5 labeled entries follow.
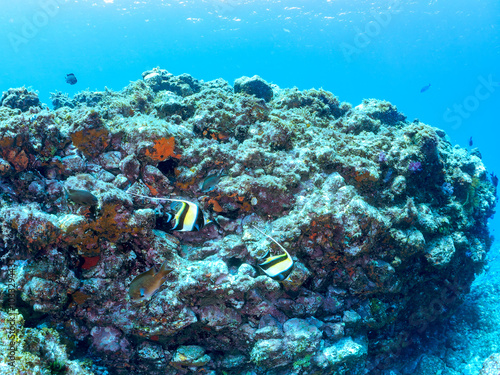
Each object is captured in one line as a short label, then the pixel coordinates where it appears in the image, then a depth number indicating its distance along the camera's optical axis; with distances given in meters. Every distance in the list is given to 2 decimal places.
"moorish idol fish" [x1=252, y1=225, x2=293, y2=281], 2.37
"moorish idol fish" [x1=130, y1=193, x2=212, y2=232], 2.24
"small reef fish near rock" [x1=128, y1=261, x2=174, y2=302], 2.42
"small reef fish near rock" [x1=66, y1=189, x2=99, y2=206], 2.61
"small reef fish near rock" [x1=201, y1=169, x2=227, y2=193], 3.34
